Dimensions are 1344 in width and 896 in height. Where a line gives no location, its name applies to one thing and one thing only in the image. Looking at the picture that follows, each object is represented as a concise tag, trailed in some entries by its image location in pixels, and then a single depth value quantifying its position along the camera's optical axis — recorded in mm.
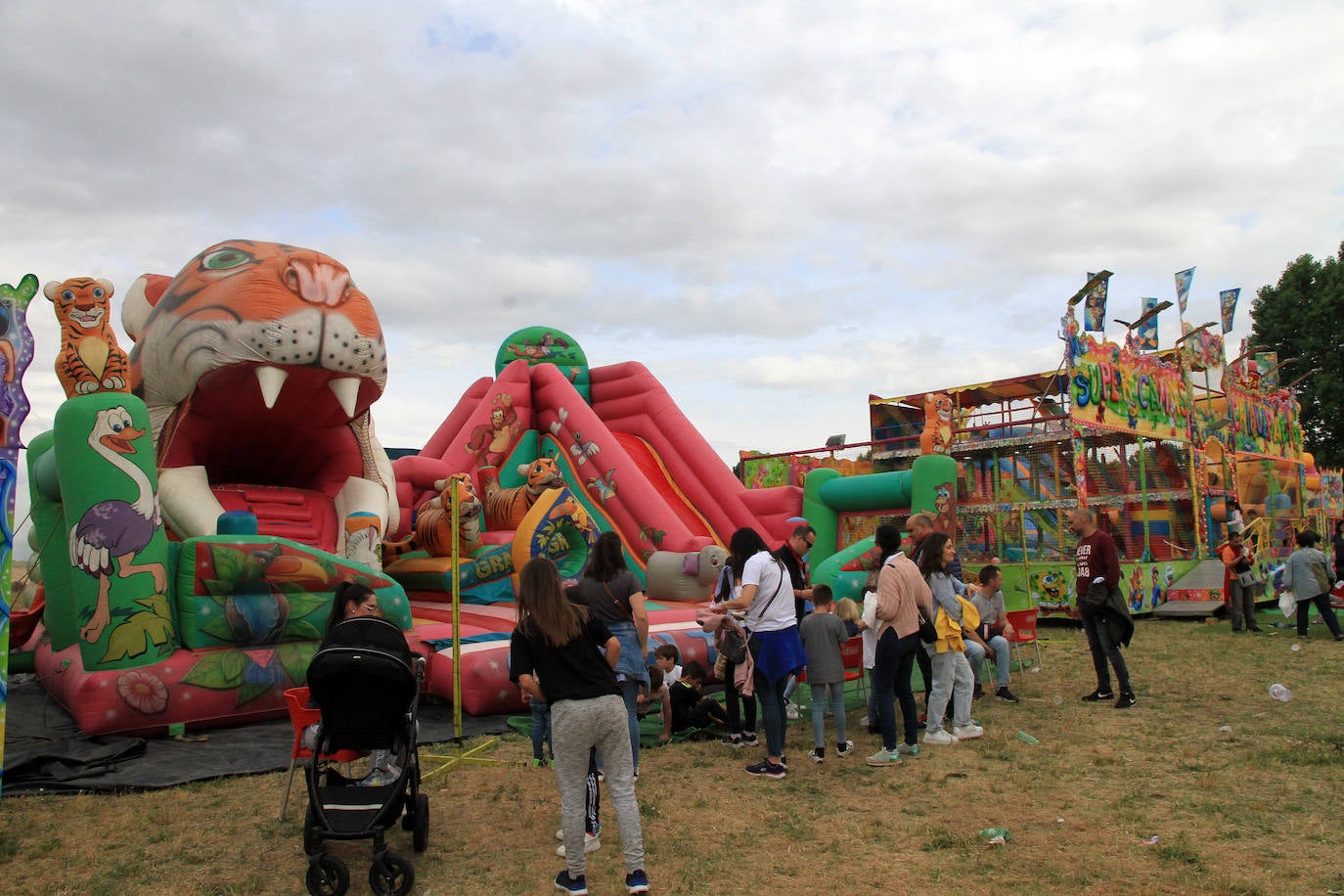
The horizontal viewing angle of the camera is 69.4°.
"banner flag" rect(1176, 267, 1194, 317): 16078
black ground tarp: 5074
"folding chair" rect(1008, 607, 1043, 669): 8203
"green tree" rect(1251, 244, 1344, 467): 23656
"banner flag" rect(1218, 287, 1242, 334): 17047
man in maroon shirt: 6629
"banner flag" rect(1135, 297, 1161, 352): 14750
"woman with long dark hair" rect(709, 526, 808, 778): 5133
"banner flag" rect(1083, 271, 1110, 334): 13234
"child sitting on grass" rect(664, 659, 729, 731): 6262
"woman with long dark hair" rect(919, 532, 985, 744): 5793
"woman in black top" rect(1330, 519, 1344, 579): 11948
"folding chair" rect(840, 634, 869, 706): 6762
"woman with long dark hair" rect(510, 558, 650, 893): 3496
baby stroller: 3621
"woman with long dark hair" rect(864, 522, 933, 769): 5367
